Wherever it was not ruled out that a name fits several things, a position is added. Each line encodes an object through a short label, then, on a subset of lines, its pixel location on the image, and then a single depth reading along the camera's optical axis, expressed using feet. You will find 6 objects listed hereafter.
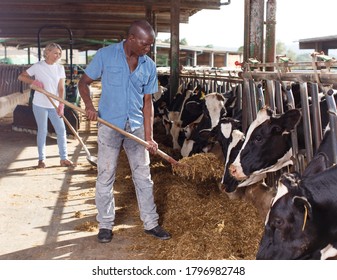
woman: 25.31
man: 15.53
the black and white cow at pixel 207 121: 24.68
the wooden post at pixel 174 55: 37.53
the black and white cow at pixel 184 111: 28.71
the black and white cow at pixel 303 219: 10.01
